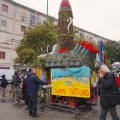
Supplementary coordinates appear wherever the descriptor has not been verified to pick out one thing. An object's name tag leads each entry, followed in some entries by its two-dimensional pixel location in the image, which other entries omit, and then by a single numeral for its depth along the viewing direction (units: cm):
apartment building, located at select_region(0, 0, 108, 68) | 3045
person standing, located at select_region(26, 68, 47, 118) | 659
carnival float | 673
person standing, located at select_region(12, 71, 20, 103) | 1000
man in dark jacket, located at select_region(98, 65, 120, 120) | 438
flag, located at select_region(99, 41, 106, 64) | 640
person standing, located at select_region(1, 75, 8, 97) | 1181
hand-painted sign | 662
